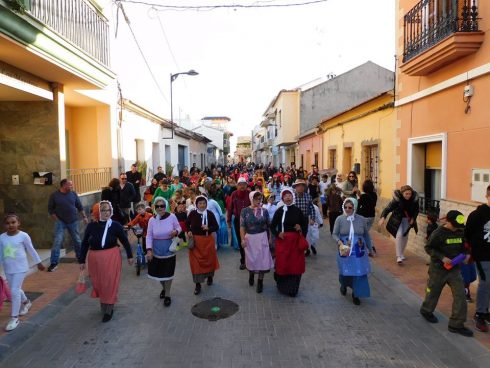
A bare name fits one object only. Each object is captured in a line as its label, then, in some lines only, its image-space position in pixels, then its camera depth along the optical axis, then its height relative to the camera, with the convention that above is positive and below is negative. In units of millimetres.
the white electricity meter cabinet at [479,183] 6268 -298
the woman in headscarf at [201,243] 6340 -1211
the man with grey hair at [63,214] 7695 -906
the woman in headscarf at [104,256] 5262 -1168
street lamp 16906 +3854
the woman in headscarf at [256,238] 6395 -1140
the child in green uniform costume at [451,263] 4715 -1166
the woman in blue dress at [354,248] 5781 -1194
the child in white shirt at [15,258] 4961 -1113
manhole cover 5379 -1976
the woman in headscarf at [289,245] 6152 -1210
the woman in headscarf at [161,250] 5816 -1200
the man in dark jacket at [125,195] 9746 -683
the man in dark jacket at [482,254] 4820 -1065
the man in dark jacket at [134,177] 11711 -308
